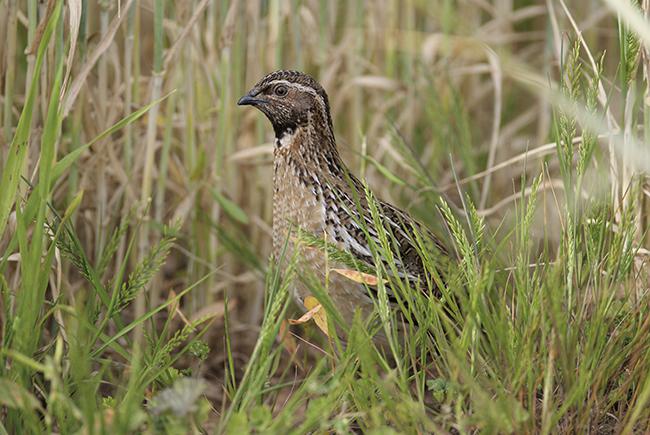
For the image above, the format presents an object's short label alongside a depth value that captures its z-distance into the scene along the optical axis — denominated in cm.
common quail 595
